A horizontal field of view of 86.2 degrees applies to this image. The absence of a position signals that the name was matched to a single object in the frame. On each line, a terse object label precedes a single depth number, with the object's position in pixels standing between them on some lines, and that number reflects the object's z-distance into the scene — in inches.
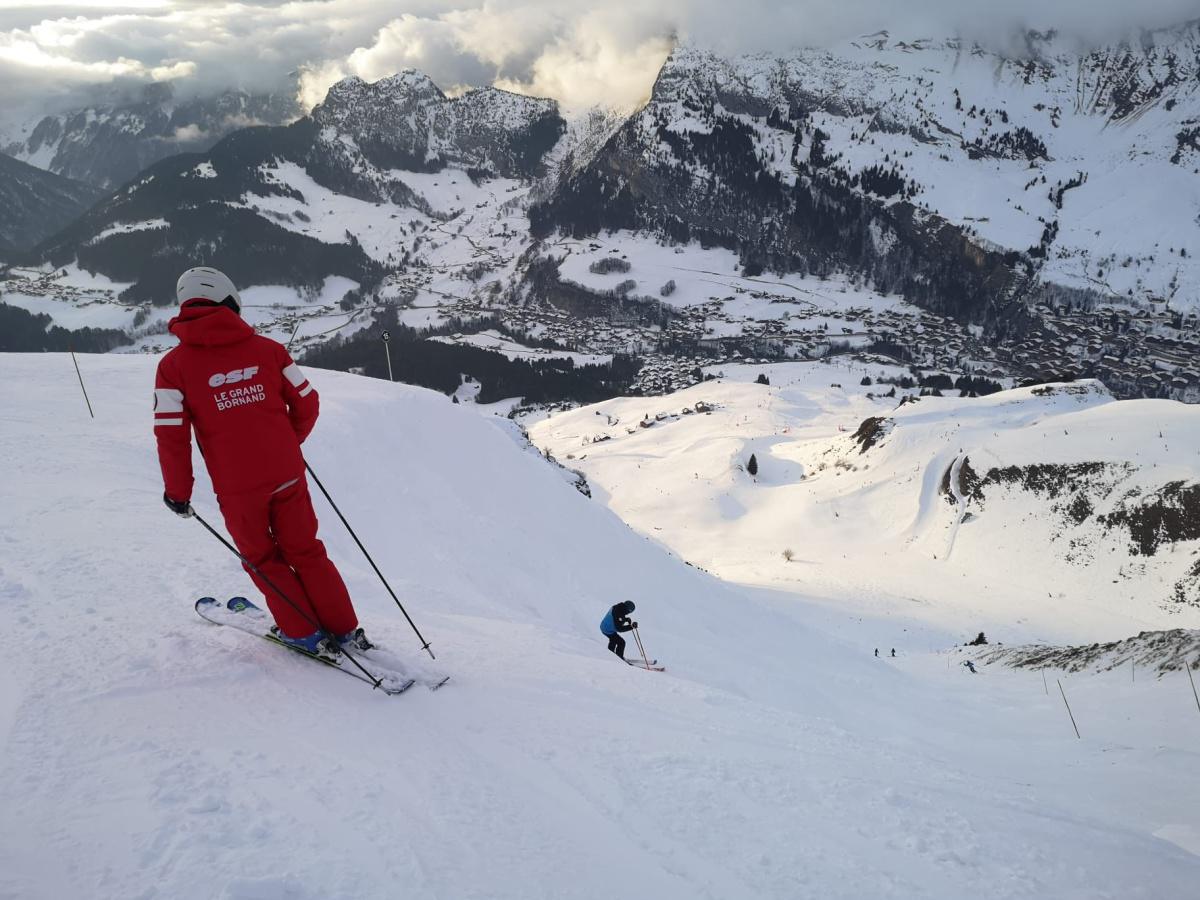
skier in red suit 178.7
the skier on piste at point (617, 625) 413.4
